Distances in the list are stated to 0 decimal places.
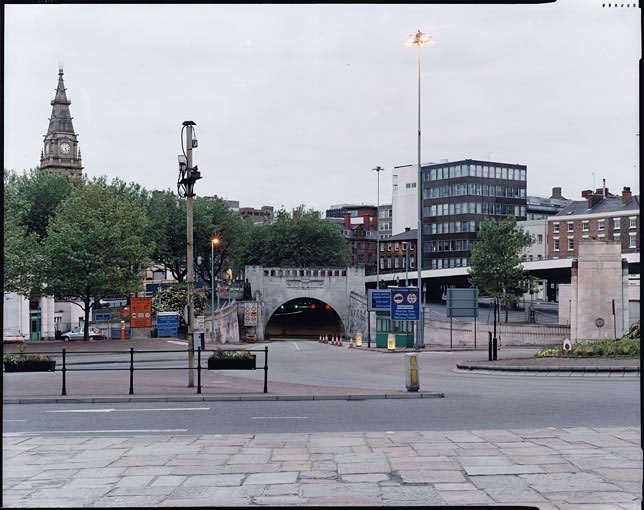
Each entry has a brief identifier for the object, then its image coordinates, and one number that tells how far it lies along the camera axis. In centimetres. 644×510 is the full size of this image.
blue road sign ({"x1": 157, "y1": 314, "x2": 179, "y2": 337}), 5372
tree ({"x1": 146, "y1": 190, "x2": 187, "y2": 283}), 8850
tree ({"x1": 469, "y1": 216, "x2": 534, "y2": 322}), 6369
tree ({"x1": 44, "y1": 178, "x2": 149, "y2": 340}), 4828
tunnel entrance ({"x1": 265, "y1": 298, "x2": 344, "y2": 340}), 10825
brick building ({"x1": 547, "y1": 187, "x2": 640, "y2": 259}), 8412
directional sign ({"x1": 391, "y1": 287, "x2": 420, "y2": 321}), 4638
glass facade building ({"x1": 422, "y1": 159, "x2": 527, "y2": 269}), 11612
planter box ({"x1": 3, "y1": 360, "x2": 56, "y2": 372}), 2318
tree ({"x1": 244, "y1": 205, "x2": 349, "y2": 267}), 11038
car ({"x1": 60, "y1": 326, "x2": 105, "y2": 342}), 6066
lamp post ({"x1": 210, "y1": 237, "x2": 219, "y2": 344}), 5913
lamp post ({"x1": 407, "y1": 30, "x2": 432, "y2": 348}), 4684
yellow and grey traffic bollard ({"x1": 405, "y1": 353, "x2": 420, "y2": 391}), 1996
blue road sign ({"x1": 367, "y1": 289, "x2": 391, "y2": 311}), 5012
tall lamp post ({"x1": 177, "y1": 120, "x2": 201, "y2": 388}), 2034
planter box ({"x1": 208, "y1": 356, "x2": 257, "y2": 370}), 2197
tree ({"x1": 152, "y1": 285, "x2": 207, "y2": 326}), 6569
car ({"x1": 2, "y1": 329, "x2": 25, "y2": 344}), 4853
